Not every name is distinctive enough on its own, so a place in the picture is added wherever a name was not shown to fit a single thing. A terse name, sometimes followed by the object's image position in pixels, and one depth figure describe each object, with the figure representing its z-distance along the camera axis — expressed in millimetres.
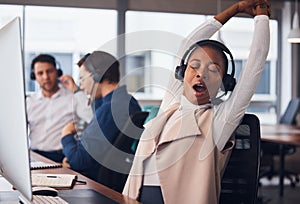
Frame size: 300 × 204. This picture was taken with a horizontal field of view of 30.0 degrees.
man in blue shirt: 3064
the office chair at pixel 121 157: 2721
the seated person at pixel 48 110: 4090
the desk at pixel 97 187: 1791
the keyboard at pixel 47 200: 1647
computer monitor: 1268
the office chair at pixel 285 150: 6207
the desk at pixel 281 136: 4445
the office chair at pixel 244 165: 2090
